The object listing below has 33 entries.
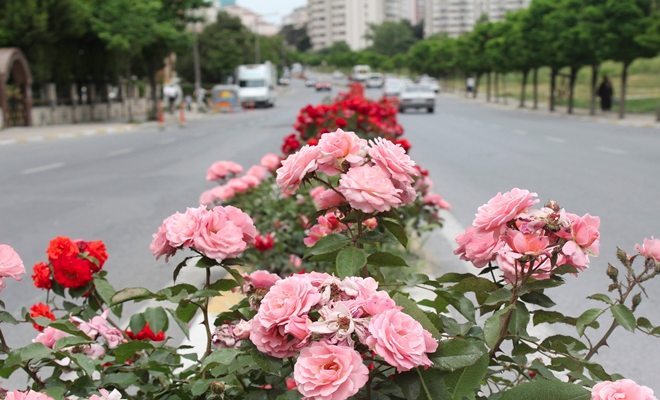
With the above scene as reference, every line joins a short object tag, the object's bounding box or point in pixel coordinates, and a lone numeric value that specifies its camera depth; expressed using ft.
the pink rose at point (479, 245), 7.25
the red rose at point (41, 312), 9.64
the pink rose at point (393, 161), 7.30
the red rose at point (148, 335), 10.14
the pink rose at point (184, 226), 7.49
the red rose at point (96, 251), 10.16
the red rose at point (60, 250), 9.81
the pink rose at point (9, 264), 8.14
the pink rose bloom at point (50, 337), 8.86
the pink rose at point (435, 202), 26.05
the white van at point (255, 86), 193.25
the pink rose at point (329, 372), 5.42
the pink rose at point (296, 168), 7.30
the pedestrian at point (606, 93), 132.98
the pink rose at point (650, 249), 7.16
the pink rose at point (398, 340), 5.43
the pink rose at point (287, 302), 5.89
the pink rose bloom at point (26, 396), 6.11
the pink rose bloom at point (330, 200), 7.82
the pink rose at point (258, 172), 23.49
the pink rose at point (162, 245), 7.84
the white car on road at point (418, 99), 144.87
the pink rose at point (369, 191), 7.03
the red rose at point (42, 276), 10.02
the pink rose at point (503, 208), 6.86
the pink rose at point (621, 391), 5.55
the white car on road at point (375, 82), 323.61
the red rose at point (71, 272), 9.84
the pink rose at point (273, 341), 6.02
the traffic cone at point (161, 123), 119.87
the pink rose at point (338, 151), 7.47
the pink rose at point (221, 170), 22.81
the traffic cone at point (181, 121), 126.52
